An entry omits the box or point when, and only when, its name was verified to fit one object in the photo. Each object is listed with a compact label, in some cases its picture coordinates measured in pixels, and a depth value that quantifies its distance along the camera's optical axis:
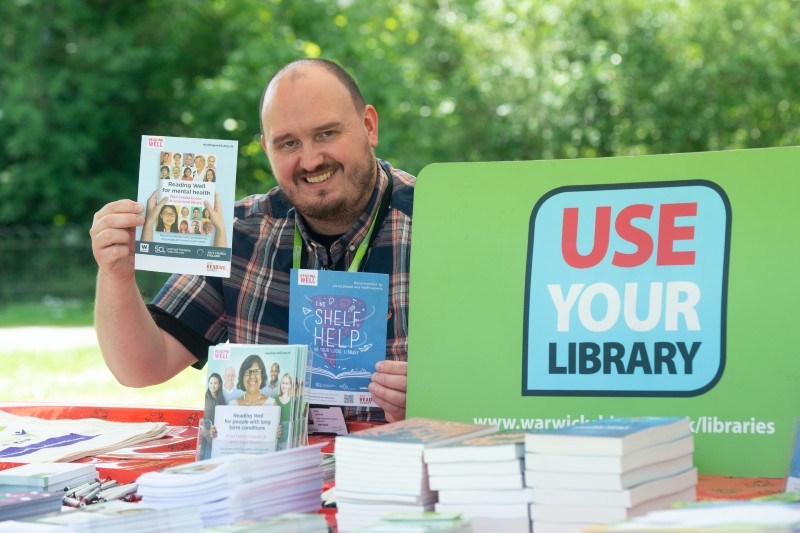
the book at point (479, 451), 2.51
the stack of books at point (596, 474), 2.48
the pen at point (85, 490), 2.77
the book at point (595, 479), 2.48
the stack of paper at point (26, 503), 2.61
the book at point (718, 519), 2.32
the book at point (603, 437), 2.47
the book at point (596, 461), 2.48
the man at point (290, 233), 3.37
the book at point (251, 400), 2.80
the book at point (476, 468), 2.52
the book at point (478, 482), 2.52
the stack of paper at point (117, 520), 2.51
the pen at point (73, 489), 2.77
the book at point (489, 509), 2.52
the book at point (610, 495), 2.48
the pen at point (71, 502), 2.73
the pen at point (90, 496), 2.75
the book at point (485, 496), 2.52
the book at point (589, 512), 2.48
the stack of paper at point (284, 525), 2.48
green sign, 2.74
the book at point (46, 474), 2.74
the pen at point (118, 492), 2.75
